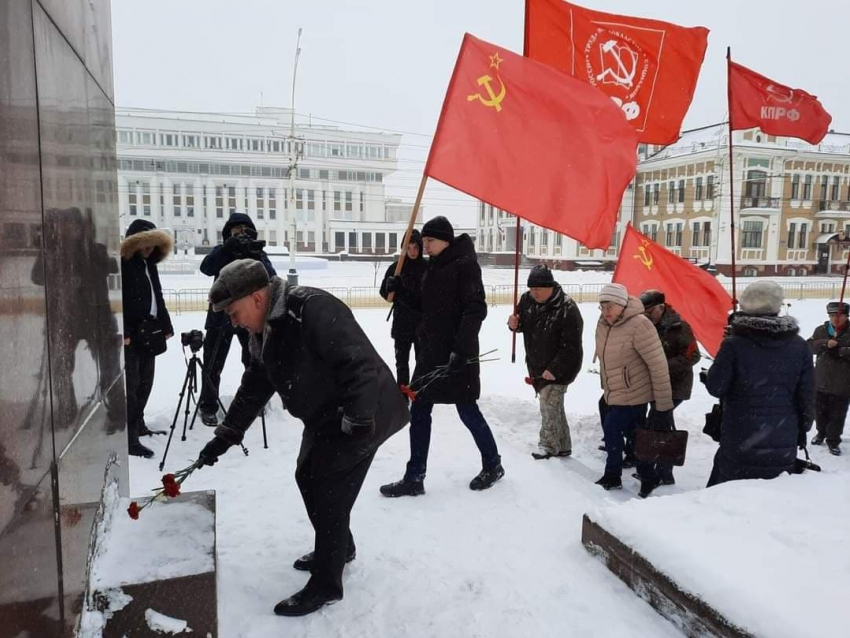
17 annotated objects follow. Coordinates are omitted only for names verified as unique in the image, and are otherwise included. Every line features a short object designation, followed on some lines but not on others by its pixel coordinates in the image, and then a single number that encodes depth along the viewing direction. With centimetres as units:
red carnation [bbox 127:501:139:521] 266
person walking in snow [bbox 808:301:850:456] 655
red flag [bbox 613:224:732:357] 635
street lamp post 2348
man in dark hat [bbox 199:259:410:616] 261
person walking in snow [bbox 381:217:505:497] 413
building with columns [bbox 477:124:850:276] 4744
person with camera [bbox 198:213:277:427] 538
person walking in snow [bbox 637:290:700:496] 535
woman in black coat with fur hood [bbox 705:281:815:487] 357
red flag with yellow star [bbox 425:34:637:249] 452
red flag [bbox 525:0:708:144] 565
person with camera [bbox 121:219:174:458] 495
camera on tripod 492
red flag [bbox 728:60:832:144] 668
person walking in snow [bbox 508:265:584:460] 520
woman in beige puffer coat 458
